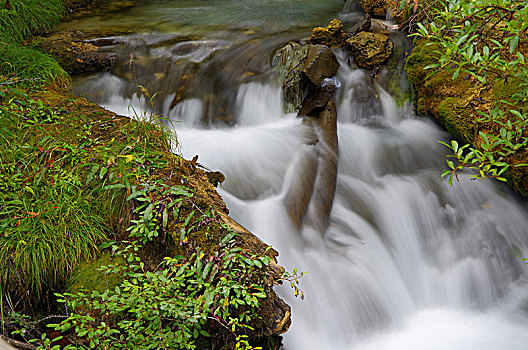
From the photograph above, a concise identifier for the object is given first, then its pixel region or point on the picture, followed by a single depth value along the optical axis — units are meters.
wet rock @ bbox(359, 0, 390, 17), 7.23
